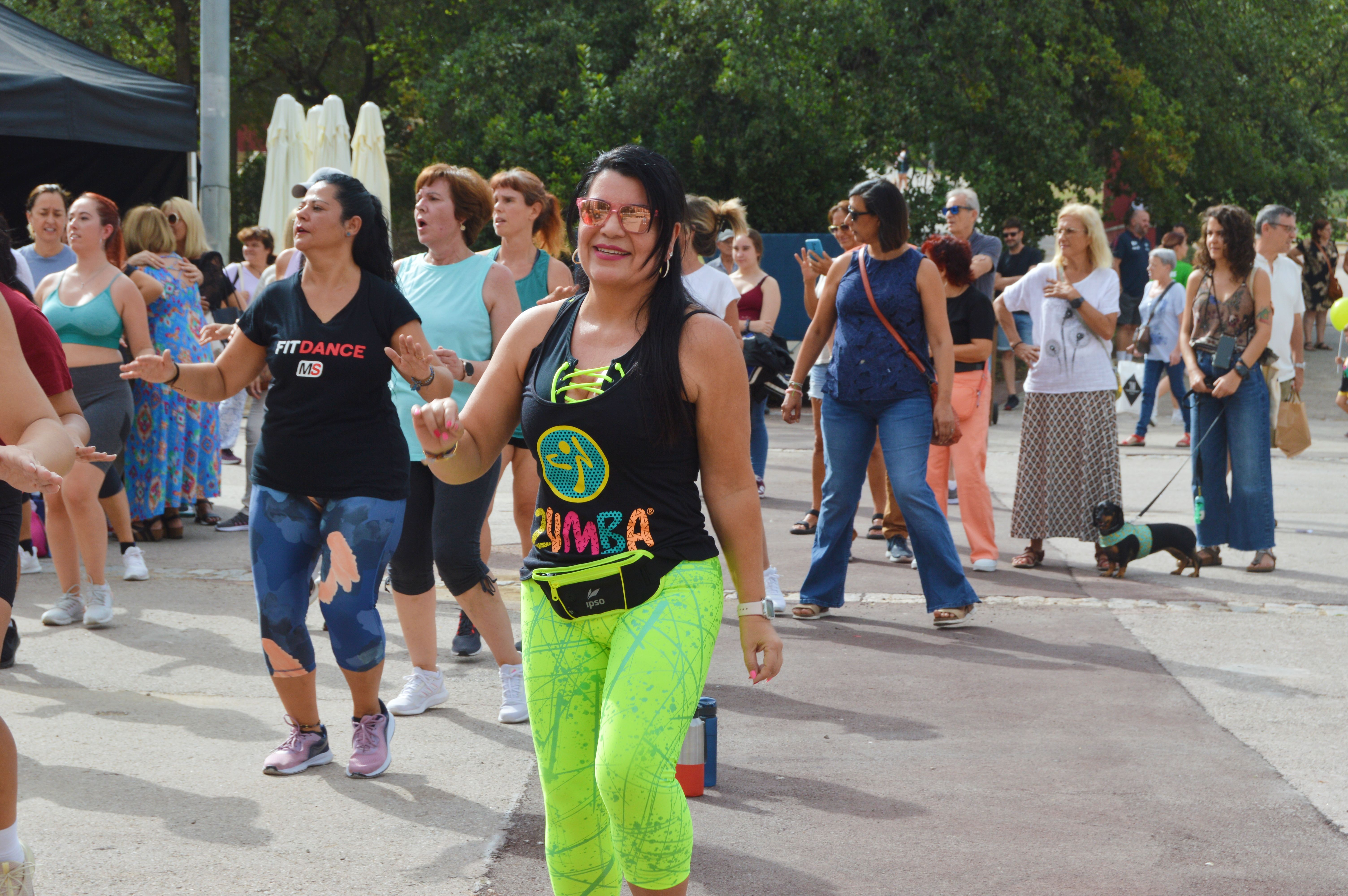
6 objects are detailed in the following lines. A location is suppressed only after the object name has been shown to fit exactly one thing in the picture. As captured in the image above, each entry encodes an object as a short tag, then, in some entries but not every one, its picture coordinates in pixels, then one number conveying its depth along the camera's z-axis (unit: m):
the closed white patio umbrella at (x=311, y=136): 13.93
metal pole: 12.88
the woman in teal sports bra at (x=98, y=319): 6.88
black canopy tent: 10.25
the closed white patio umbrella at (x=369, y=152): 13.88
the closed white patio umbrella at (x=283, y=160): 14.03
